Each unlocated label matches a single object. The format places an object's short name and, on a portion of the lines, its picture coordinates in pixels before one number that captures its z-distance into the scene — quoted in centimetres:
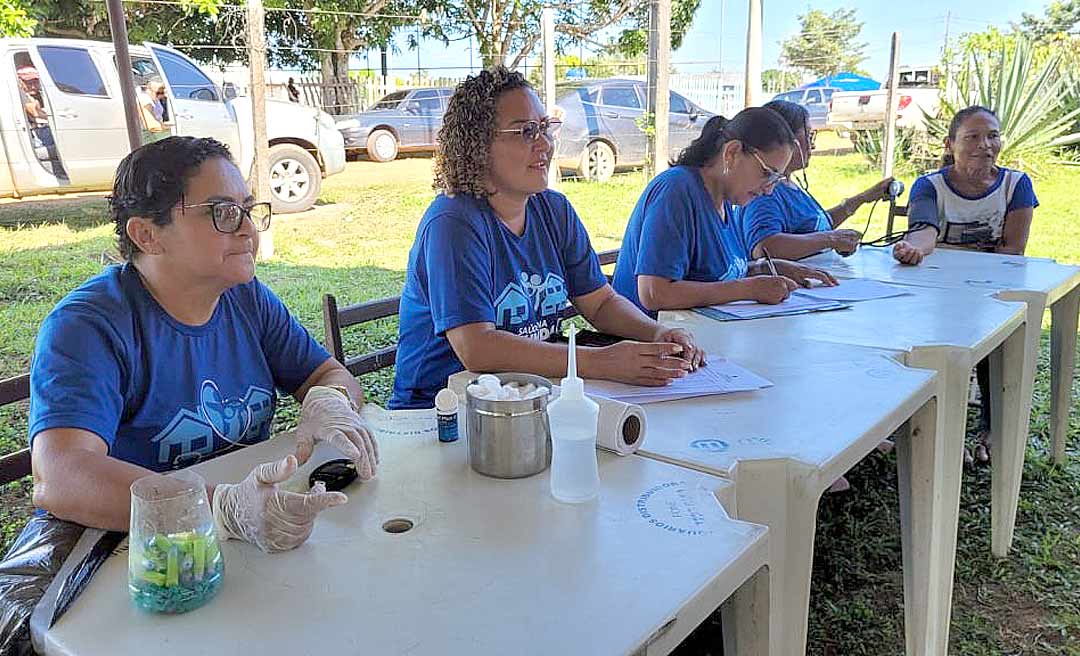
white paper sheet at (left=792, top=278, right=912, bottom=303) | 244
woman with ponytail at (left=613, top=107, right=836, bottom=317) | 232
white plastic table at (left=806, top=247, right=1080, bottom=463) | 257
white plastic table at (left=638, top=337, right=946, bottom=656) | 124
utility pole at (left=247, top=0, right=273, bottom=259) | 519
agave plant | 765
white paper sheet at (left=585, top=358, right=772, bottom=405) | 155
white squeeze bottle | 112
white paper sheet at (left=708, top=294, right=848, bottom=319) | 221
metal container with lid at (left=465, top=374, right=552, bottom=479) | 120
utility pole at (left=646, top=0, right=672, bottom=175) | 594
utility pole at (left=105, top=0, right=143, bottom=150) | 261
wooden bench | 220
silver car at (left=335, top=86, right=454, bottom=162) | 802
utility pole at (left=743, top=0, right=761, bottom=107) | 695
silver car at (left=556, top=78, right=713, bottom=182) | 772
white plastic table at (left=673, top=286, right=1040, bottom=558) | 184
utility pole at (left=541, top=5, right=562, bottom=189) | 555
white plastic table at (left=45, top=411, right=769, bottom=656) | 85
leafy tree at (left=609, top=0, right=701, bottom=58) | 732
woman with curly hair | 171
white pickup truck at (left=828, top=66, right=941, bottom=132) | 889
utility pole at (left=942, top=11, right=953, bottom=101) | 829
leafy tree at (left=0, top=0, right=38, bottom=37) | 502
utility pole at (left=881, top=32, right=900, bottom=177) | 763
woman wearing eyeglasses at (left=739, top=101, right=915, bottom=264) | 306
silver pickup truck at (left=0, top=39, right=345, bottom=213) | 524
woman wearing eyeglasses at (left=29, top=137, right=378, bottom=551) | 120
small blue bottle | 138
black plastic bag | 93
